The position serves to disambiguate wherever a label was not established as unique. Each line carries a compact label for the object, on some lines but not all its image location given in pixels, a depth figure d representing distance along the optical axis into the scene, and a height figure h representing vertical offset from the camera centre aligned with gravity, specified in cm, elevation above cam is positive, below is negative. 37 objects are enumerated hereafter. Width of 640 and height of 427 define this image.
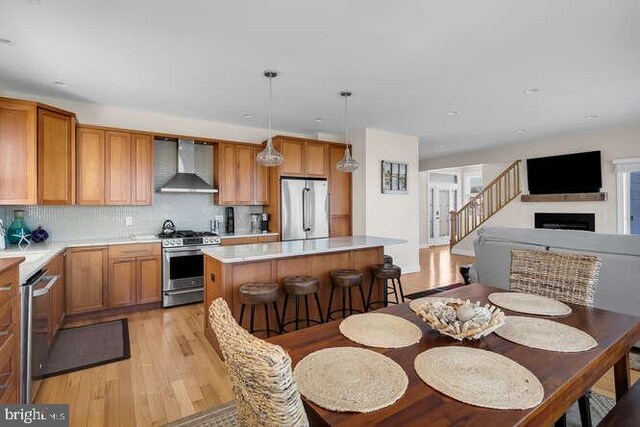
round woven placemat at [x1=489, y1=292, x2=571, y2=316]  166 -50
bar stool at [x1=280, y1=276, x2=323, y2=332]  280 -64
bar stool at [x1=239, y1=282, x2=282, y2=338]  256 -63
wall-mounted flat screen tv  602 +78
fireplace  617 -17
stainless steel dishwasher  195 -74
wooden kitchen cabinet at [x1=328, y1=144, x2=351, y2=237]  545 +31
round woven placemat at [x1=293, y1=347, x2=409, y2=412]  92 -53
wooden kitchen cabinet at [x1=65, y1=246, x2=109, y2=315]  360 -70
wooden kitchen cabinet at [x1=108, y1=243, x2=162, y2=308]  383 -70
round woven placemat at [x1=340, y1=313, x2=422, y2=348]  131 -52
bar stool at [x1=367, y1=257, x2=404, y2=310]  341 -63
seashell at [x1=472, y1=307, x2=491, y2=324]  137 -44
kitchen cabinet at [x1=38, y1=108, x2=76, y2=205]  335 +66
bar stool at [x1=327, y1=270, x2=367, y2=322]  310 -64
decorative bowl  132 -46
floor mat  264 -121
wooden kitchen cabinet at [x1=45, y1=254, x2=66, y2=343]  279 -76
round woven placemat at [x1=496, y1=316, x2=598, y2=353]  127 -52
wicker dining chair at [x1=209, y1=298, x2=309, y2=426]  70 -37
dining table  86 -54
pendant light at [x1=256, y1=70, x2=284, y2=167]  331 +62
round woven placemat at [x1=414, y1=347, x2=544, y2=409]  93 -53
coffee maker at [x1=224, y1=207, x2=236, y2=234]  507 -9
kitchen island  280 -48
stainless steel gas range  411 -65
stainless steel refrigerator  496 +12
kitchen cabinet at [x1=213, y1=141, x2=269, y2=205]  483 +63
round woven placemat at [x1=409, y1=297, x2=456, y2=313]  172 -49
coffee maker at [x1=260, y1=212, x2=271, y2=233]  521 -10
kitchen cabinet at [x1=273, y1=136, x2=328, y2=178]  500 +95
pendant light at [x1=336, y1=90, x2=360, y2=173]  379 +61
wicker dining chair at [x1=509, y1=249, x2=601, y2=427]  188 -40
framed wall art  565 +68
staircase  754 +27
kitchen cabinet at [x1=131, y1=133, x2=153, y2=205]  421 +65
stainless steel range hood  451 +58
